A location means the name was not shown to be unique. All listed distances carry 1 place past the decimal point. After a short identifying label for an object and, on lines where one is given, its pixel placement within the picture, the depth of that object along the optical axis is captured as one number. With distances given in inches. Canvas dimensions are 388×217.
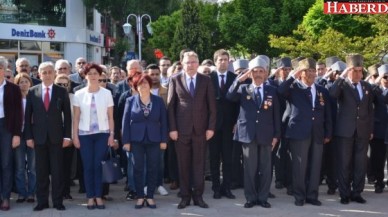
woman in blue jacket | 296.4
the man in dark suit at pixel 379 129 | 332.5
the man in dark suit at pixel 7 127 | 295.0
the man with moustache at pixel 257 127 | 299.0
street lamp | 1050.1
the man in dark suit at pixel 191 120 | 298.7
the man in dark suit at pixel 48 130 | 293.1
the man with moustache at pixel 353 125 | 309.6
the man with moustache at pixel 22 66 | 354.0
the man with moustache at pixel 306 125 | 304.2
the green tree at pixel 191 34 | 1121.4
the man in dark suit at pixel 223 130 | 327.3
